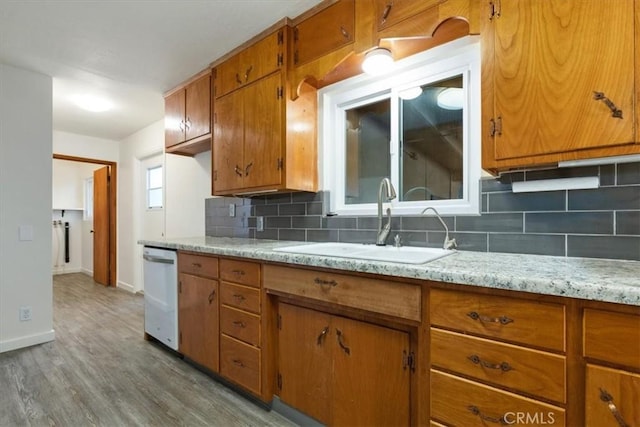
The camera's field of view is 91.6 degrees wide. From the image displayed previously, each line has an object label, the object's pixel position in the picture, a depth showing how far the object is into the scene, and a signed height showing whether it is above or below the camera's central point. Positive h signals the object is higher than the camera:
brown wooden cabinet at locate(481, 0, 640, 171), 1.02 +0.47
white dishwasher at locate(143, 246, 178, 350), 2.44 -0.68
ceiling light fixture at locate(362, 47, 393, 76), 1.73 +0.86
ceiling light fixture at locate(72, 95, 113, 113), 3.37 +1.24
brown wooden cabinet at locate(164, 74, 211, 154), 2.72 +0.93
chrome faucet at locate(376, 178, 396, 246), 1.77 -0.07
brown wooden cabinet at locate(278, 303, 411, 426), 1.32 -0.74
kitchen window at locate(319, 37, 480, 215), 1.67 +0.49
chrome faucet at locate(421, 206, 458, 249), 1.62 -0.16
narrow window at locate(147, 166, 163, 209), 4.39 +0.37
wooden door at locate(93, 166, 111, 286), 5.21 -0.24
